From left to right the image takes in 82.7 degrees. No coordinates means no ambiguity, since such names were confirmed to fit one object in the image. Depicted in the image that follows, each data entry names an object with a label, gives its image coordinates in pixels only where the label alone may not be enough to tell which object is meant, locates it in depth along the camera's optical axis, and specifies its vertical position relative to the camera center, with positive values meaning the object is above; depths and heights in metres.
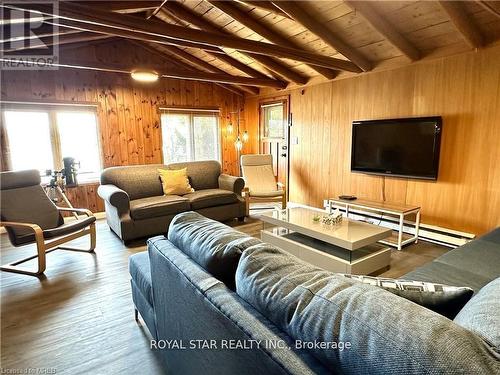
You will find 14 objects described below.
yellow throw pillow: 4.12 -0.44
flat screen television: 3.33 +0.02
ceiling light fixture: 3.55 +0.96
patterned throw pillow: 0.84 -0.44
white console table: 3.22 -0.72
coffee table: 2.40 -0.91
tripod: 3.87 -0.47
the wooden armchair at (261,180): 4.64 -0.53
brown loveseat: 3.43 -0.63
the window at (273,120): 5.53 +0.61
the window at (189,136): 5.52 +0.31
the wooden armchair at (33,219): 2.69 -0.68
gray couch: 0.57 -0.43
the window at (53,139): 4.21 +0.22
